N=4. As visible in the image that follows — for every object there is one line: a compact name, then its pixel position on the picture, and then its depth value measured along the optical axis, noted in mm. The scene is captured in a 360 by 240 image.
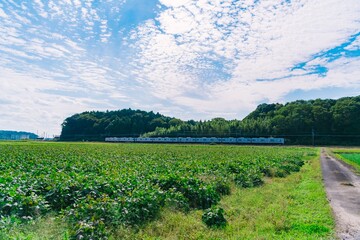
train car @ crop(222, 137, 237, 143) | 99688
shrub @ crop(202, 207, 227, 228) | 8741
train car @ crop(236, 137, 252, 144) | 96775
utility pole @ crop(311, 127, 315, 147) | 89856
